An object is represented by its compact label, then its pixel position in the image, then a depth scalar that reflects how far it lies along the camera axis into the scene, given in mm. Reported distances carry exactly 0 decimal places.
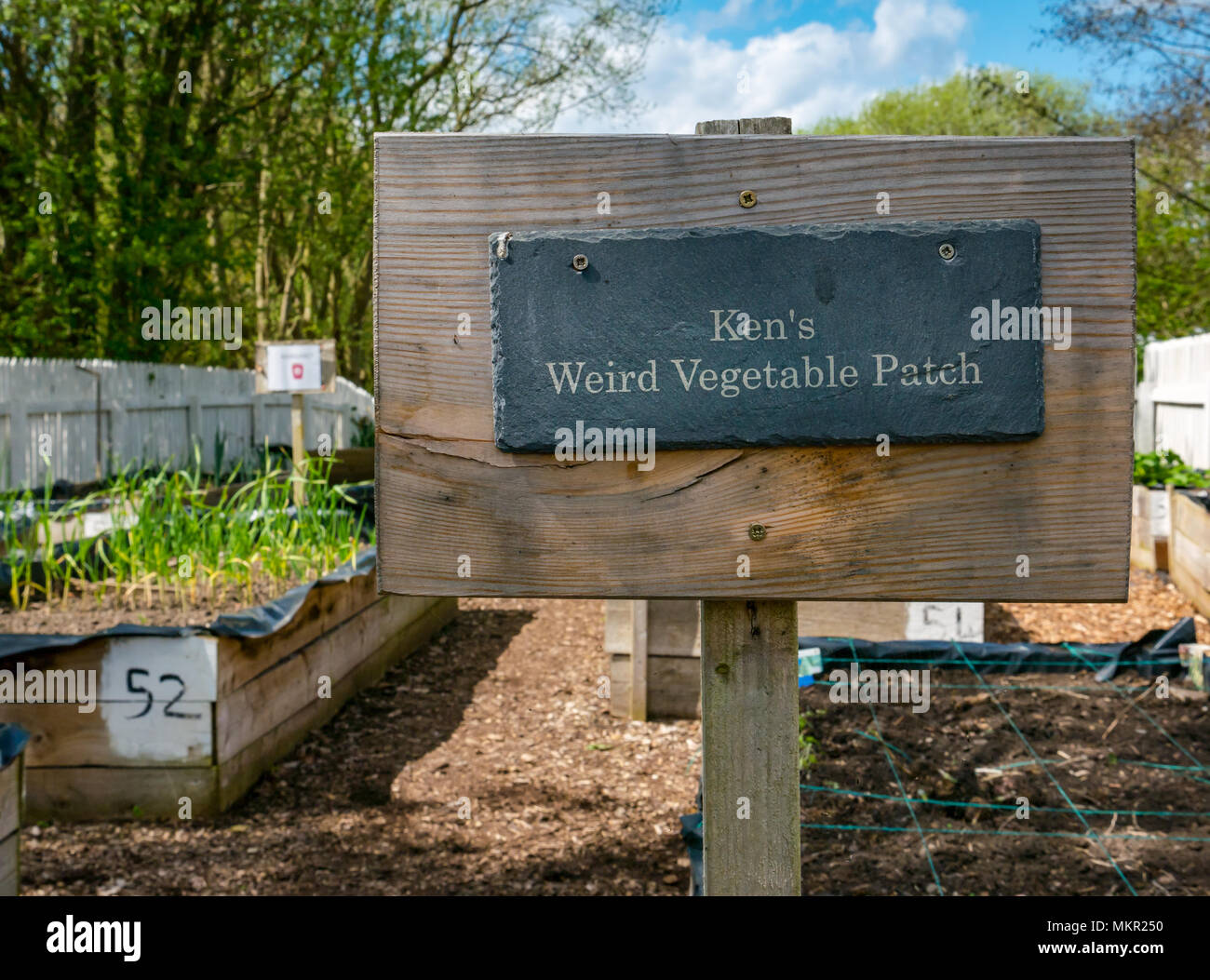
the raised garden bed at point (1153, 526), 7586
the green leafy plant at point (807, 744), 3330
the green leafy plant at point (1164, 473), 7784
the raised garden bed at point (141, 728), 3516
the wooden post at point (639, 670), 4762
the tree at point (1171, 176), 10352
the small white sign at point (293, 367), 7090
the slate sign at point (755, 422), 1341
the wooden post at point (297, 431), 6523
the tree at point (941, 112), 28380
